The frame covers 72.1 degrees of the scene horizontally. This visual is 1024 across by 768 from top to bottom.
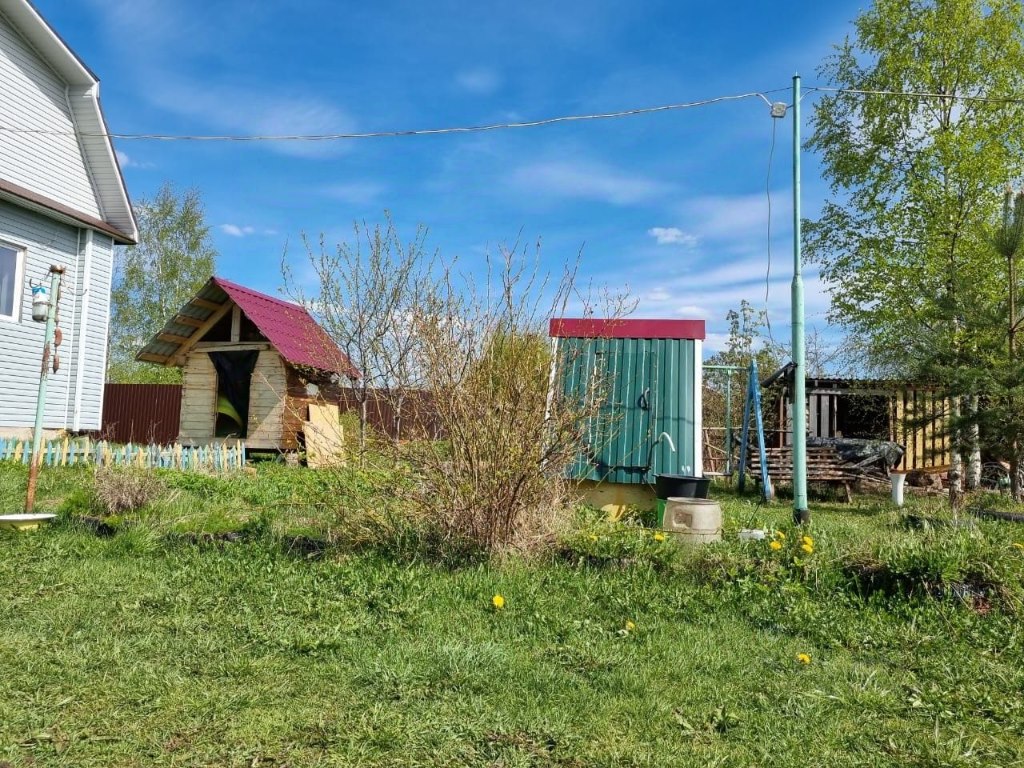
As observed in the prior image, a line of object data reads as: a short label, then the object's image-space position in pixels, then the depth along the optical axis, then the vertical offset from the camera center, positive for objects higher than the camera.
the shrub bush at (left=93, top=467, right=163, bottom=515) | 6.90 -0.73
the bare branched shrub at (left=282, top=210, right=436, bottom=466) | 5.68 +0.51
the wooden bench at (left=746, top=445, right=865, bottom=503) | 11.07 -0.38
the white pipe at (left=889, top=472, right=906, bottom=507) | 10.37 -0.54
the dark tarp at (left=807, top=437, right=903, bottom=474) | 13.09 -0.09
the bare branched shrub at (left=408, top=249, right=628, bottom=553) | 5.25 +0.05
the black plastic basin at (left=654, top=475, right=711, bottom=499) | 6.79 -0.46
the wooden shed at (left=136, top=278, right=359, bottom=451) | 13.91 +1.16
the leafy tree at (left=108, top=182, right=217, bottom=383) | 25.31 +5.28
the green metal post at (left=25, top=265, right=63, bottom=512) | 7.05 +0.07
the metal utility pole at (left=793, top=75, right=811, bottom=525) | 7.77 +0.71
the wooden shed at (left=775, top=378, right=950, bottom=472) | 13.32 +0.70
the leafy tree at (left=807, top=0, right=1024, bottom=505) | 12.62 +5.40
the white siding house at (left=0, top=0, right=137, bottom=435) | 11.88 +3.58
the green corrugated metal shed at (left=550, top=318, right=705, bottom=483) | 7.80 +0.46
